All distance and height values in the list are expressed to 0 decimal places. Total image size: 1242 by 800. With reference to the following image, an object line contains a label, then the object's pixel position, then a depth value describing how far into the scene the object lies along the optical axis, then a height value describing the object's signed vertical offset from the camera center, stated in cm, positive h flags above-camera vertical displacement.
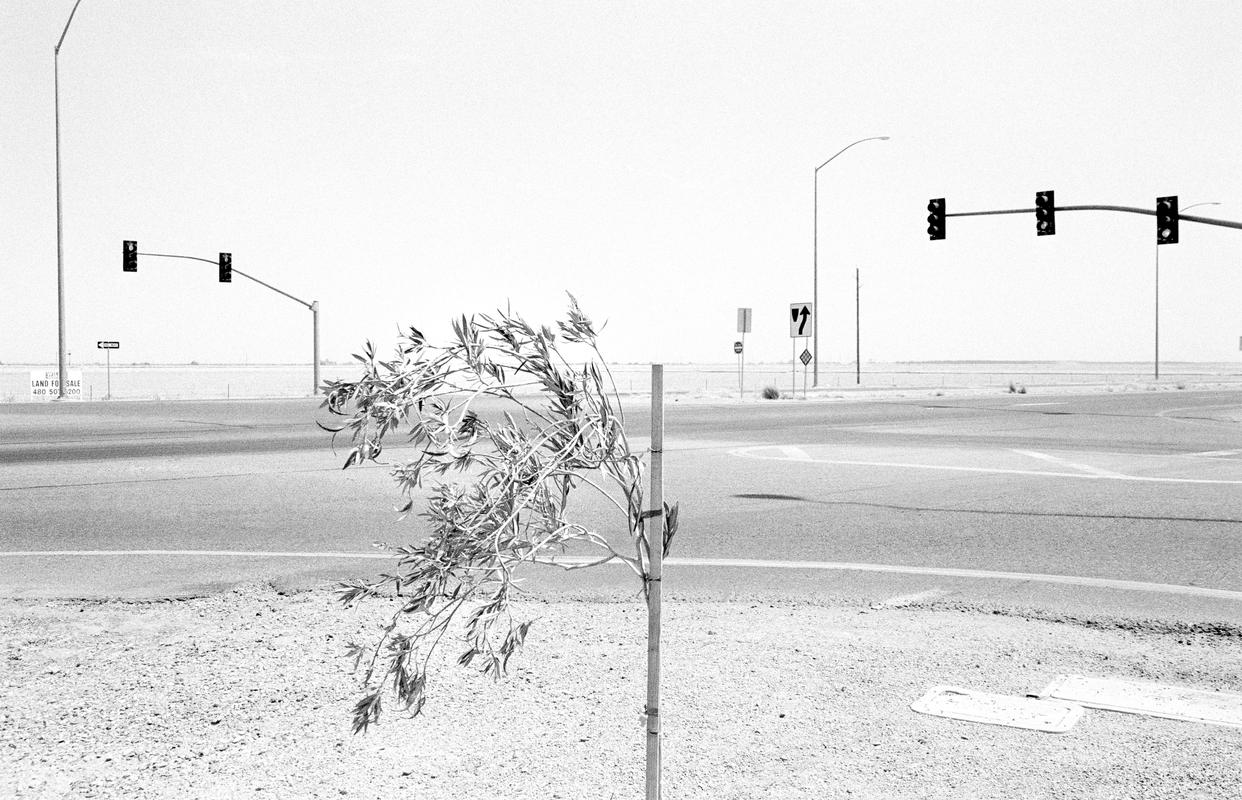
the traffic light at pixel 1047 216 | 3266 +434
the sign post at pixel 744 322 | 4084 +173
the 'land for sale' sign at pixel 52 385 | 3984 -52
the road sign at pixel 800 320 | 3972 +176
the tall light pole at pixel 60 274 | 3931 +322
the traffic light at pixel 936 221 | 3475 +446
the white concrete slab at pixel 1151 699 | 473 -137
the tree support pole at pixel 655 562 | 285 -47
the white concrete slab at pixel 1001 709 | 463 -137
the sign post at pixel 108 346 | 4381 +90
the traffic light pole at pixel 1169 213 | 3206 +440
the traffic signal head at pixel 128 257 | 4566 +439
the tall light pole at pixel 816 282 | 4344 +347
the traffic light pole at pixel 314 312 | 5110 +261
